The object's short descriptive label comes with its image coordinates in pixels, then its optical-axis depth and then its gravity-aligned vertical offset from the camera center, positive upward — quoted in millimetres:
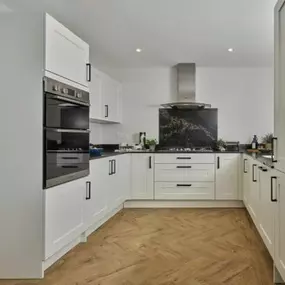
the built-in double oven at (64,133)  2163 +82
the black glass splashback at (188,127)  4825 +276
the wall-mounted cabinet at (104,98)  3819 +672
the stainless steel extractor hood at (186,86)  4627 +960
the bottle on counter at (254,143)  4615 +3
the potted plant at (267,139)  4545 +71
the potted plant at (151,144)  4726 -23
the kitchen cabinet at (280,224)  1804 -550
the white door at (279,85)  1872 +410
